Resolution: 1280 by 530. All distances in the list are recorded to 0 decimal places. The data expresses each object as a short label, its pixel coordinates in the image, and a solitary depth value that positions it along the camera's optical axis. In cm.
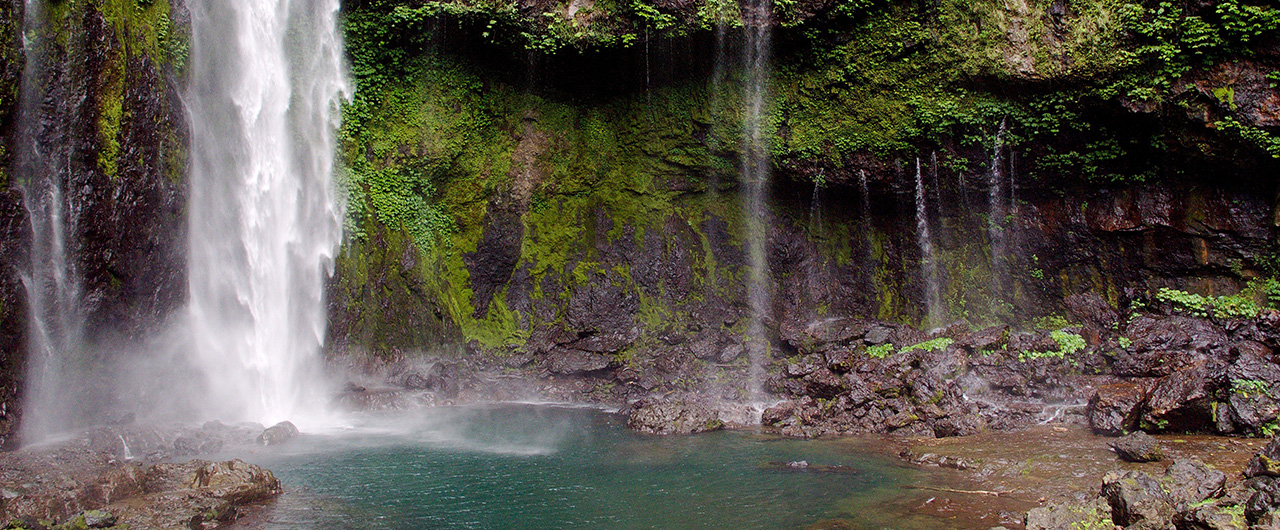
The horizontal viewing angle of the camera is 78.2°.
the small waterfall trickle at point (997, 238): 1723
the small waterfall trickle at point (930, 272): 1802
